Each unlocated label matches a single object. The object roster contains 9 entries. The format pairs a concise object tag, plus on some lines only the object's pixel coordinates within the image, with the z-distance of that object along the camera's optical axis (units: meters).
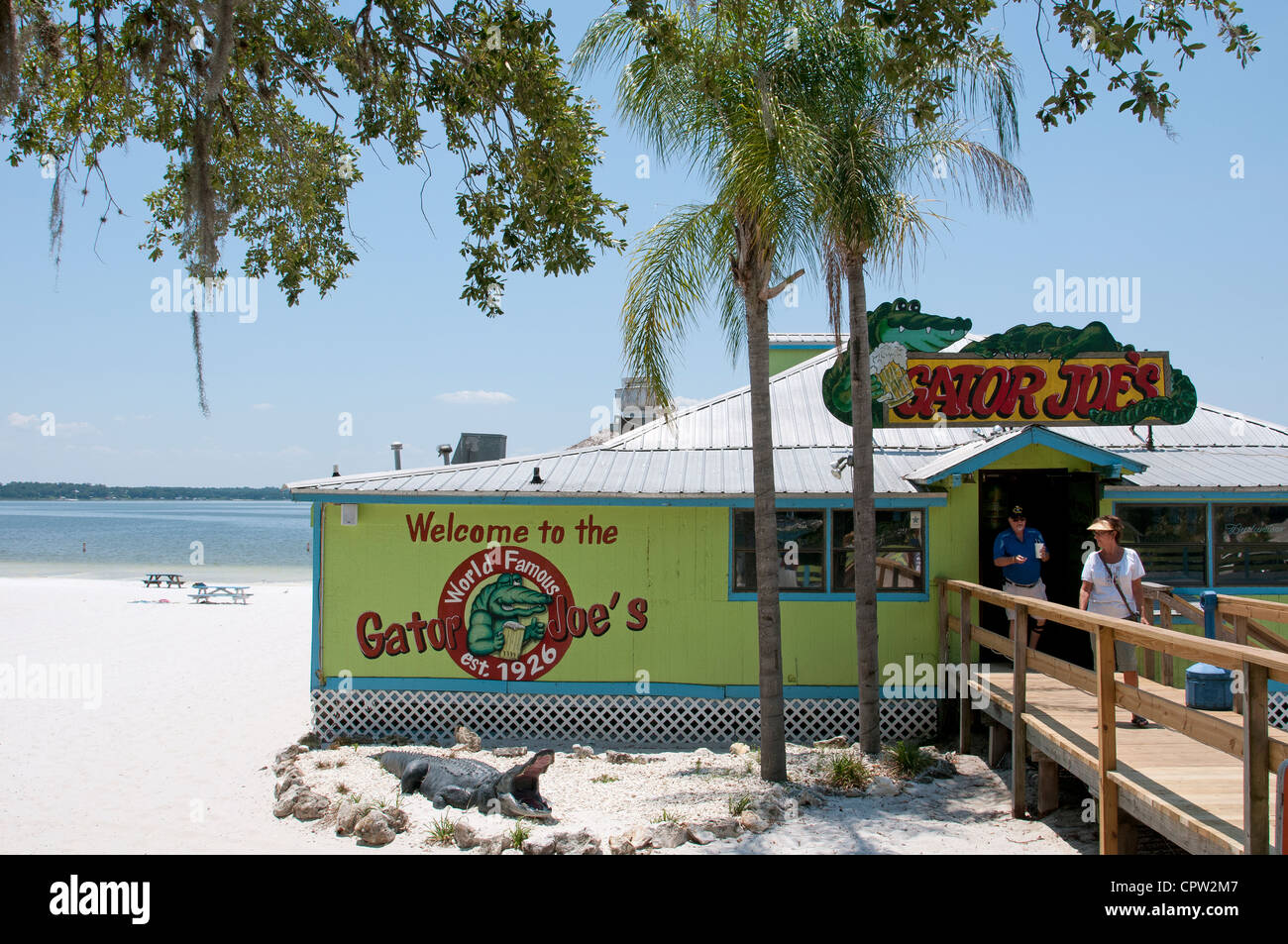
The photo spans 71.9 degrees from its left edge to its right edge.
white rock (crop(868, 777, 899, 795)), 8.77
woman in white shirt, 7.40
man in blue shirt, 10.17
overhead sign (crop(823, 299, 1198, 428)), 11.53
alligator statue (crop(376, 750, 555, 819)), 8.39
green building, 11.18
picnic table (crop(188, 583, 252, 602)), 30.81
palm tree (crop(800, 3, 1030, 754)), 8.52
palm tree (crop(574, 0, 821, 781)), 8.41
